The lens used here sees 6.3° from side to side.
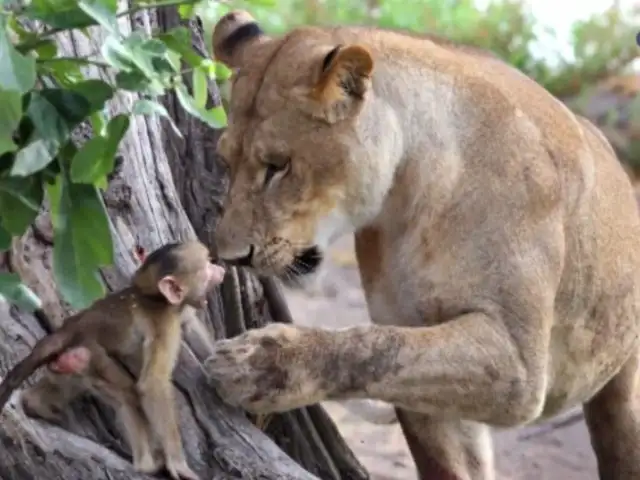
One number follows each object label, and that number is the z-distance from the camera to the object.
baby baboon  7.66
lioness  7.80
